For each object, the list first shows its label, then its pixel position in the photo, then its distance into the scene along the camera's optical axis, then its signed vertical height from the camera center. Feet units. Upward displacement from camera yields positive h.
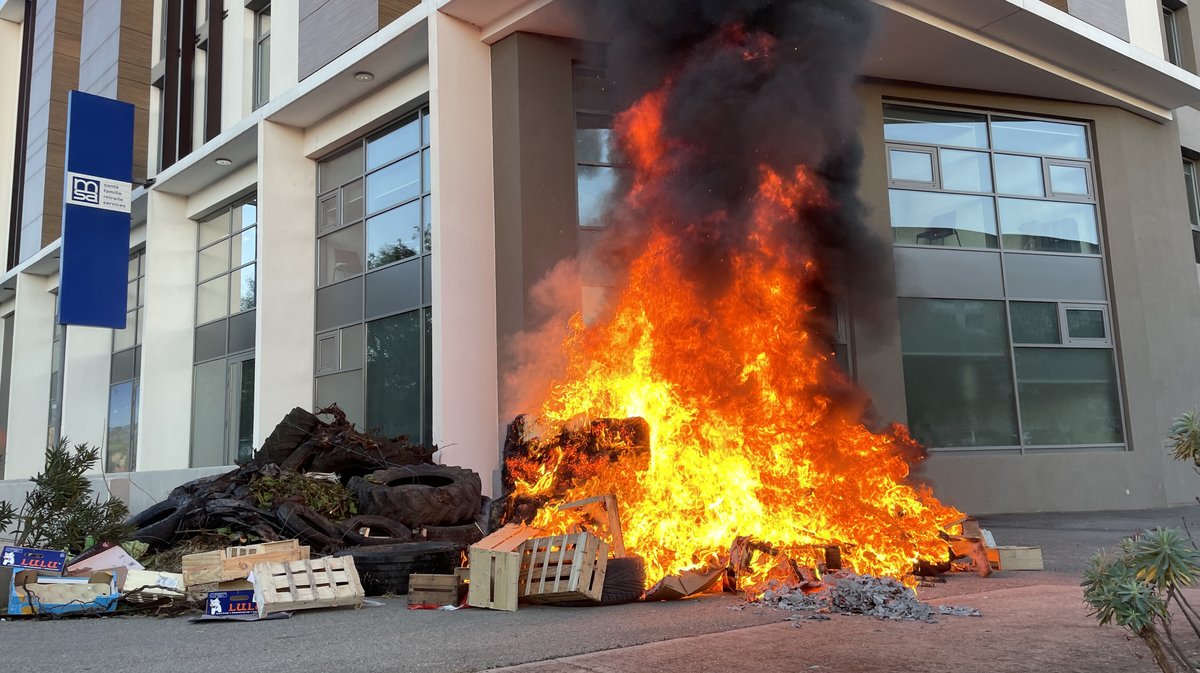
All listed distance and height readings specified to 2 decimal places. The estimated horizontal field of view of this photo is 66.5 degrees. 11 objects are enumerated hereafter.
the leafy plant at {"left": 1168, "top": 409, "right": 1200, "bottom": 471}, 11.23 +0.29
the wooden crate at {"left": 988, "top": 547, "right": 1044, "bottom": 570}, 28.04 -2.86
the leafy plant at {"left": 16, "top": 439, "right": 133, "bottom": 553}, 27.58 -0.38
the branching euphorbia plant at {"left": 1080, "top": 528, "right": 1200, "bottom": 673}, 10.32 -1.39
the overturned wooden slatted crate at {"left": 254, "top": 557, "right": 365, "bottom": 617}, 23.07 -2.50
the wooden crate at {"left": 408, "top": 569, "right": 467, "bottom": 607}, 24.47 -2.80
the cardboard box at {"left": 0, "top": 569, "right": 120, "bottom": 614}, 23.47 -2.47
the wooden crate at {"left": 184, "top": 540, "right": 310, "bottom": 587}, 24.98 -1.94
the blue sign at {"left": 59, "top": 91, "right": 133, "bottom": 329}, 57.82 +18.13
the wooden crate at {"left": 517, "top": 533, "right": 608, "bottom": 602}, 22.86 -2.25
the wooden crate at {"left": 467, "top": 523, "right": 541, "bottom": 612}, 23.43 -2.40
